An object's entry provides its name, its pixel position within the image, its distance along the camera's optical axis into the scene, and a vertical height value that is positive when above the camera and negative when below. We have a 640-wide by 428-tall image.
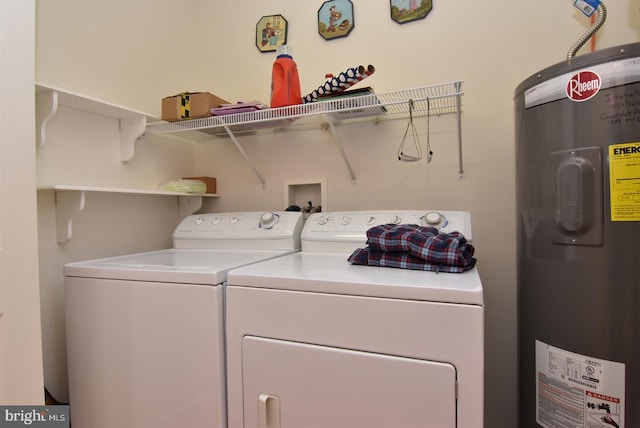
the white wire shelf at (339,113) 1.47 +0.44
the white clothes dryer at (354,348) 0.80 -0.36
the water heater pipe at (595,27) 1.20 +0.64
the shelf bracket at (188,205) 2.05 +0.03
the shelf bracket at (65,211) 1.37 +0.00
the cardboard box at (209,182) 2.03 +0.16
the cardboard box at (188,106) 1.67 +0.51
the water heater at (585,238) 0.91 -0.10
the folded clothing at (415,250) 1.01 -0.14
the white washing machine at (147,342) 1.03 -0.43
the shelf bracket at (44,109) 1.25 +0.37
